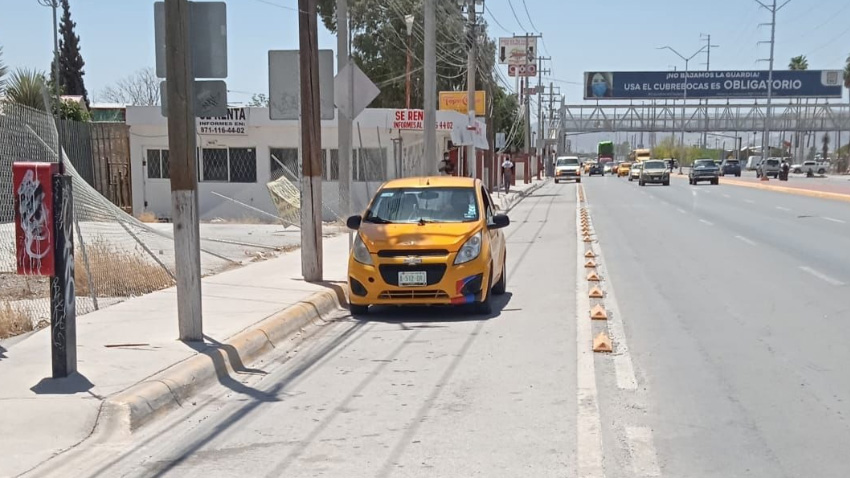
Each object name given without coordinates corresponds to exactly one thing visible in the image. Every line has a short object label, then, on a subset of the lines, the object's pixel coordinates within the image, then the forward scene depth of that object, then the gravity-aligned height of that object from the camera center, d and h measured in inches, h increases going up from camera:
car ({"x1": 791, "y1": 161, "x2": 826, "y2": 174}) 3499.0 -97.3
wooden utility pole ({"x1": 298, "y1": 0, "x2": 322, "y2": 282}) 498.9 +4.9
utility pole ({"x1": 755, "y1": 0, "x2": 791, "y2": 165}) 2815.9 +161.4
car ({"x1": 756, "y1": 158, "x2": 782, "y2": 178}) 3175.9 -83.6
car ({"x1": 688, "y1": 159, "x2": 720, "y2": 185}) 2369.6 -76.7
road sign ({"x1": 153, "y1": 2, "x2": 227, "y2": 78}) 356.5 +39.3
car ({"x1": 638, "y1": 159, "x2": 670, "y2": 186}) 2433.6 -80.2
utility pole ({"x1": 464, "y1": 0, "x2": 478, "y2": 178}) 1189.1 +116.9
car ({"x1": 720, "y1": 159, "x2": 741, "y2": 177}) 3553.2 -97.1
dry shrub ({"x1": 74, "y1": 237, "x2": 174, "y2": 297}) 472.4 -68.2
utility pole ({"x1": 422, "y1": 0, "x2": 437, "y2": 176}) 874.8 +40.9
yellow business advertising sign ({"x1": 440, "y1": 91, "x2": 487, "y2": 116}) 1707.7 +79.2
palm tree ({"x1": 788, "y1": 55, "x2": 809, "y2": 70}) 4749.0 +407.1
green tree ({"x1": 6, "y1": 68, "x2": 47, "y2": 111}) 864.8 +52.0
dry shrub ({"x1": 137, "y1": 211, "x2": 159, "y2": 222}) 1038.9 -82.6
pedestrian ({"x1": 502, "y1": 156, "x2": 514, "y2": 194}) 1843.0 -54.9
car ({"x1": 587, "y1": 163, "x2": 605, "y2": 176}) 3986.2 -113.3
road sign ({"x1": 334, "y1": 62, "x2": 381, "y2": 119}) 549.3 +32.1
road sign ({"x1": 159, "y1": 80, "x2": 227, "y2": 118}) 361.4 +18.7
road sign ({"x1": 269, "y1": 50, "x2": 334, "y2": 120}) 512.4 +33.0
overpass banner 3875.0 +249.8
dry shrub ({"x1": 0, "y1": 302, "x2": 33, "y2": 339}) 366.0 -71.9
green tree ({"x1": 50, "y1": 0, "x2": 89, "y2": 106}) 1868.7 +167.8
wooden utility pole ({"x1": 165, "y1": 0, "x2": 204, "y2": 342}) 340.5 -8.7
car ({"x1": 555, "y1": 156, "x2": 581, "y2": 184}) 2901.1 -84.9
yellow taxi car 424.2 -52.3
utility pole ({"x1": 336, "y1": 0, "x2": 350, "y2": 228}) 677.3 +65.5
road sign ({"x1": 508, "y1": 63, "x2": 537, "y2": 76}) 2571.4 +212.3
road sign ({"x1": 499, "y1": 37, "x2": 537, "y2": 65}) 2719.0 +292.5
